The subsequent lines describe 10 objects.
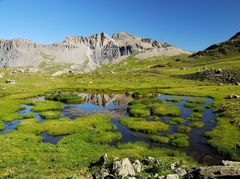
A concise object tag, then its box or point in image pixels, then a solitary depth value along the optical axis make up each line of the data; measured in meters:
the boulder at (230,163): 14.81
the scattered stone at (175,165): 17.30
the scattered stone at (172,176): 14.83
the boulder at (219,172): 13.41
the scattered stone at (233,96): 48.70
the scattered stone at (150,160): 18.71
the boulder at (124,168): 15.72
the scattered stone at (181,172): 16.11
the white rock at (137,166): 16.87
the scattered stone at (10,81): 81.77
